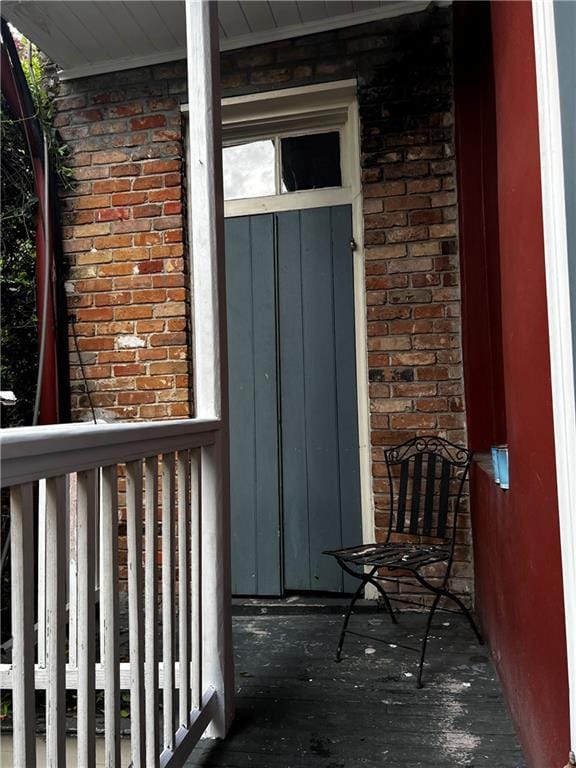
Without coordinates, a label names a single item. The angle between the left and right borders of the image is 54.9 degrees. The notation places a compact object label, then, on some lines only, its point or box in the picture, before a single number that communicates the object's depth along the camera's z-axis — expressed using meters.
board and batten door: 3.03
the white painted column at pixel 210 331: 1.86
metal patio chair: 2.69
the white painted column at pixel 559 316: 1.10
